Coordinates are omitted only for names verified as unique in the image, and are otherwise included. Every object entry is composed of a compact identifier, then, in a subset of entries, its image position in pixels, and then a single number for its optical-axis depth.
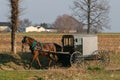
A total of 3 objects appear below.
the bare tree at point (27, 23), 179.31
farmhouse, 143.95
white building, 164.55
